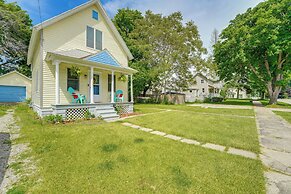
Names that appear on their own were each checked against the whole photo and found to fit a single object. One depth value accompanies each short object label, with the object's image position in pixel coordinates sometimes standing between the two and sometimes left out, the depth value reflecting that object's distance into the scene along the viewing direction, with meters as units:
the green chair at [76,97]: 8.75
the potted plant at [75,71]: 8.68
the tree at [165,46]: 19.25
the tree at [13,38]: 15.60
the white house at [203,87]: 35.70
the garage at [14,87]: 16.55
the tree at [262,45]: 15.02
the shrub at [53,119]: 7.06
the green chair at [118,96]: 11.38
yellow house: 8.18
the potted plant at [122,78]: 11.40
